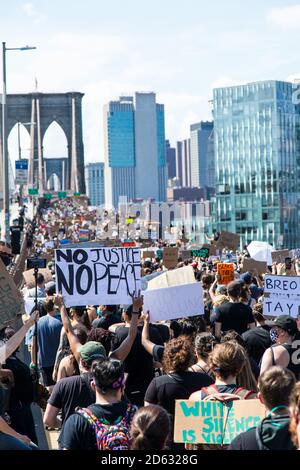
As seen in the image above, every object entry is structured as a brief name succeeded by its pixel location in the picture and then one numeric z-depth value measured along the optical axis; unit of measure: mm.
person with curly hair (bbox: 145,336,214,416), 6609
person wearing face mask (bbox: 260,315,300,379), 7720
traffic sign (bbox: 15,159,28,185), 41594
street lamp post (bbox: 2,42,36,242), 33244
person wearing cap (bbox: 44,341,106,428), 6777
